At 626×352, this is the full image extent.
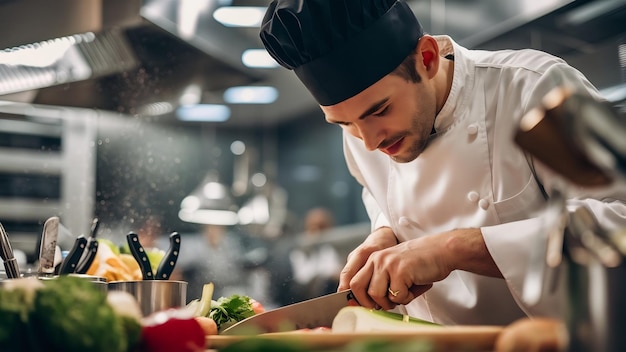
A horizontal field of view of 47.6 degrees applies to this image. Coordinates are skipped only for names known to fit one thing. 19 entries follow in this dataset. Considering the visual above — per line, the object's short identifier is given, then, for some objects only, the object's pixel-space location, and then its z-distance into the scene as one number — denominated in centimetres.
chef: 132
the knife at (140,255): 160
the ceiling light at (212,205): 510
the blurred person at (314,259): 536
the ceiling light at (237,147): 632
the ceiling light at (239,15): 353
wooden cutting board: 81
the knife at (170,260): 161
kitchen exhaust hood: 232
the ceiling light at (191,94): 325
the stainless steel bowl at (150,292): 145
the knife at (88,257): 162
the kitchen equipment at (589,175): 62
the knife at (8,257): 140
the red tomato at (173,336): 82
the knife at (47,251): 147
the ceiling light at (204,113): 480
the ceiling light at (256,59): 372
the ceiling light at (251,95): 610
